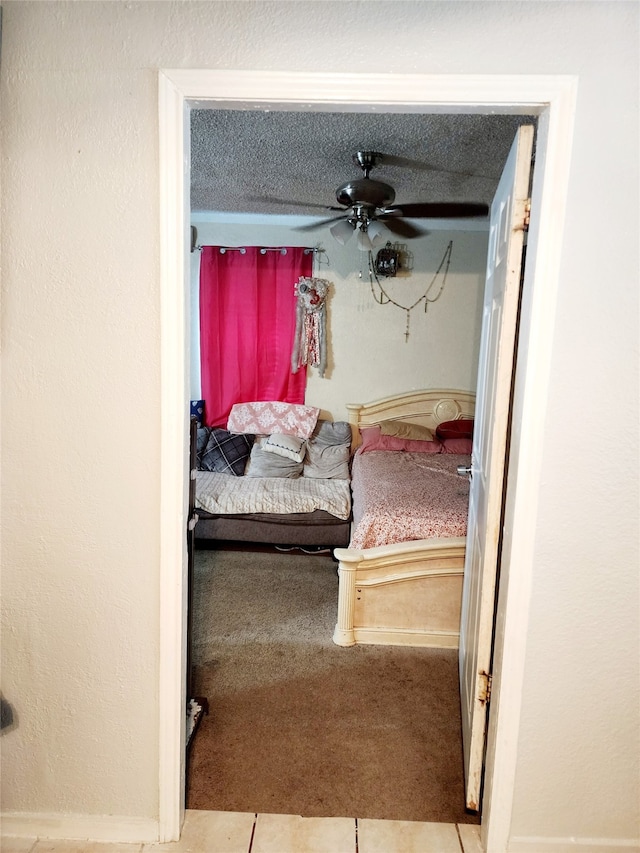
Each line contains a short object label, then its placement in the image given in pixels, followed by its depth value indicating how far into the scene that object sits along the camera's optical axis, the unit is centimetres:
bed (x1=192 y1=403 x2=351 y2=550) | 383
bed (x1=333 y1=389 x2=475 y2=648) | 280
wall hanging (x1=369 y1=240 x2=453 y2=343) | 477
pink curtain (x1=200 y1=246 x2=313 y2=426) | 480
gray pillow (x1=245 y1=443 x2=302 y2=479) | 433
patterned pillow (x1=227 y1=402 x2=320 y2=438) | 481
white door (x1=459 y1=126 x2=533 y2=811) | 161
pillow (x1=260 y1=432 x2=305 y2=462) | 444
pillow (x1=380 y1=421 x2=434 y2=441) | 471
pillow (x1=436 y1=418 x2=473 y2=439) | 466
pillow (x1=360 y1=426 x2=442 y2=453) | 454
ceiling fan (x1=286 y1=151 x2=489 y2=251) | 307
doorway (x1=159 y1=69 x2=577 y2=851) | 145
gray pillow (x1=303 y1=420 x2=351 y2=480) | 442
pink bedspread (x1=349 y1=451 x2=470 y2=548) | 305
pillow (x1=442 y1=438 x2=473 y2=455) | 450
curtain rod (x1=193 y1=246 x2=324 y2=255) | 478
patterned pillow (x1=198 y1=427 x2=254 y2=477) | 441
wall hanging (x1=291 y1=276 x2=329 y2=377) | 476
